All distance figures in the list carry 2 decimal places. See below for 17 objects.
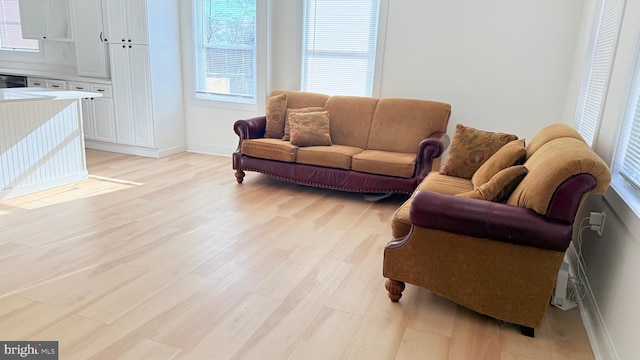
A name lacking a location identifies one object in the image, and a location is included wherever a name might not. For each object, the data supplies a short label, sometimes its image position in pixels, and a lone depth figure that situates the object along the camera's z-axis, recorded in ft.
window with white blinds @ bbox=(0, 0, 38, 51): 21.15
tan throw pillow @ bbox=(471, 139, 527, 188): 8.82
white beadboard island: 12.28
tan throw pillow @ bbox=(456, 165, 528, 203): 7.57
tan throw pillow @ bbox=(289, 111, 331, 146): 14.55
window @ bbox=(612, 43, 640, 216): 7.32
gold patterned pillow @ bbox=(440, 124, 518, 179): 11.00
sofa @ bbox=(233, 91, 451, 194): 13.30
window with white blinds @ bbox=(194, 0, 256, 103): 17.56
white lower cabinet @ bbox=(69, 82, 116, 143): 18.33
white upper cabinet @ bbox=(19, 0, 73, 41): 19.12
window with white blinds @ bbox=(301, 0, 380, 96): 16.02
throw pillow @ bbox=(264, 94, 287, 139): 15.64
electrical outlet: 7.86
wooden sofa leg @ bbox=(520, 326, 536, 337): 7.30
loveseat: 6.63
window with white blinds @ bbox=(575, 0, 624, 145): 9.38
